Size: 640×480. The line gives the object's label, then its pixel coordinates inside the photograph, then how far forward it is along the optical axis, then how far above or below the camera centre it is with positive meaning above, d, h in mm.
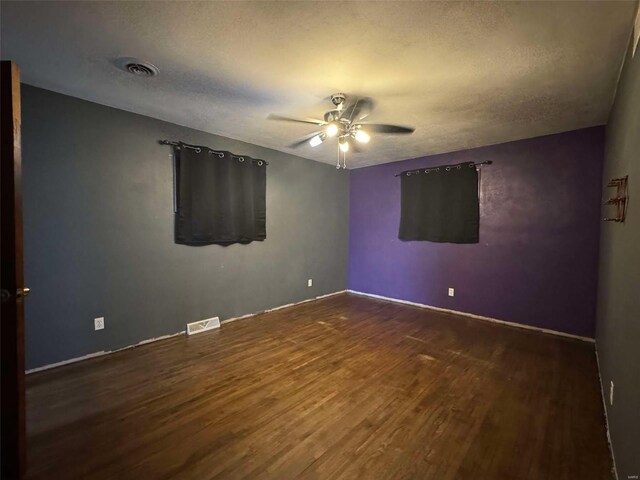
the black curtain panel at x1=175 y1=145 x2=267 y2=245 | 3285 +418
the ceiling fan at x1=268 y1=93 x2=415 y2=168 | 2475 +990
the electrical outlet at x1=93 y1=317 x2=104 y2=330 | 2732 -894
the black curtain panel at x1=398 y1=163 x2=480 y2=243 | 4047 +433
